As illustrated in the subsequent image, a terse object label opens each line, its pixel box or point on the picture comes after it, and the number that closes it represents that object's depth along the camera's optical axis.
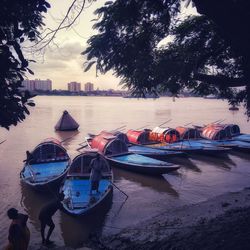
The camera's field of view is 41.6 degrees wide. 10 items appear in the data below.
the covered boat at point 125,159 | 20.52
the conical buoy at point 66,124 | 45.44
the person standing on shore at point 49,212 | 11.12
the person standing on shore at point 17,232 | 8.55
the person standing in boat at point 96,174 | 14.72
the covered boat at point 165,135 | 29.55
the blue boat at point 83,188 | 13.42
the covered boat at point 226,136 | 29.75
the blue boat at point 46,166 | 16.87
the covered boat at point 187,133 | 31.05
